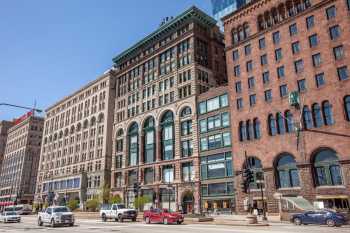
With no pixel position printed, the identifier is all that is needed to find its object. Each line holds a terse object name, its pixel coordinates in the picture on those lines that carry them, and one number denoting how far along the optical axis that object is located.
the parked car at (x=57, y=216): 29.31
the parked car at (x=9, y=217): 38.72
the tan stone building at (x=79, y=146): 87.50
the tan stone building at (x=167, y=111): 64.31
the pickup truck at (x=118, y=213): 37.91
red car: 32.44
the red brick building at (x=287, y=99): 42.59
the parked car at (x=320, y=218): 28.85
